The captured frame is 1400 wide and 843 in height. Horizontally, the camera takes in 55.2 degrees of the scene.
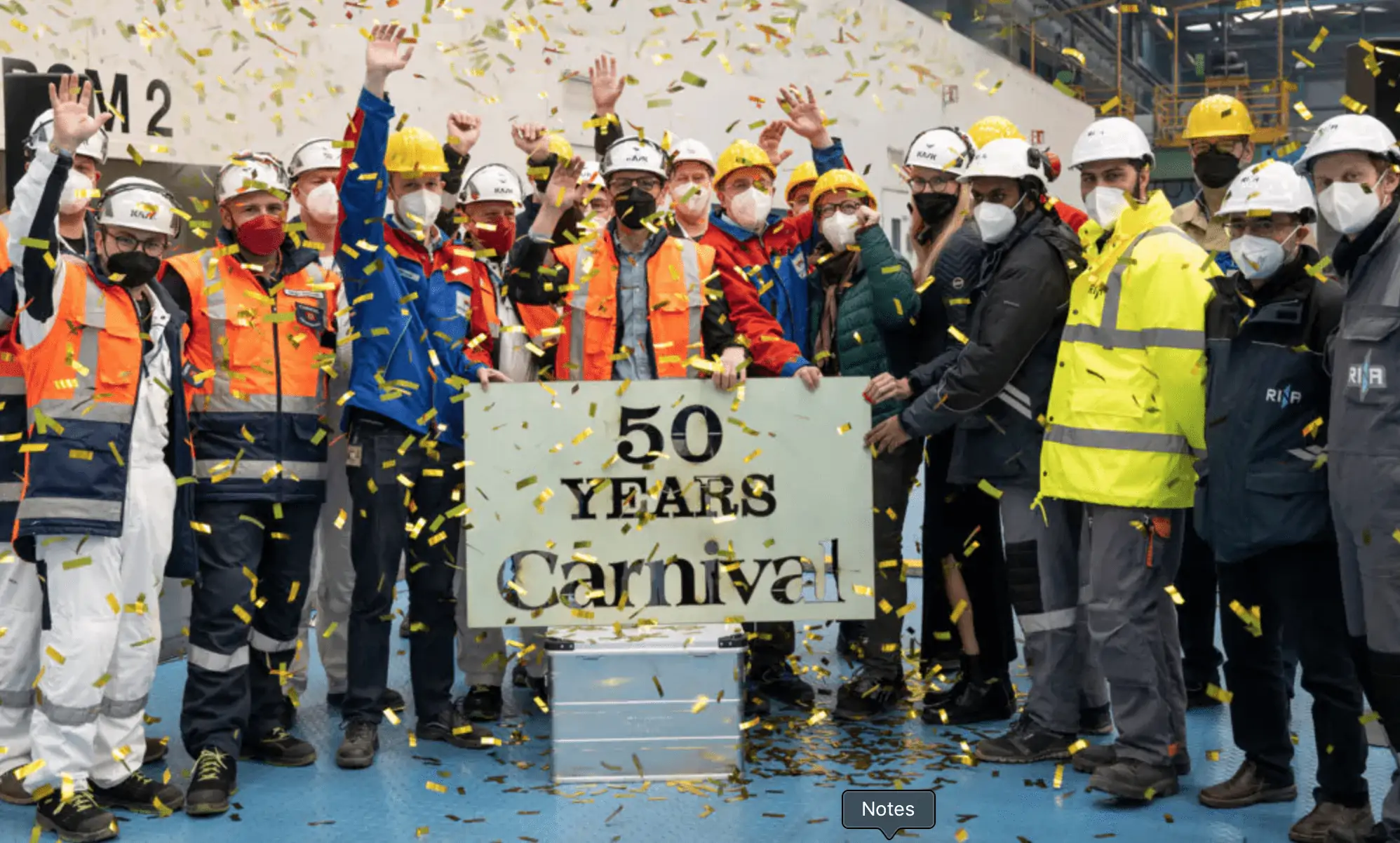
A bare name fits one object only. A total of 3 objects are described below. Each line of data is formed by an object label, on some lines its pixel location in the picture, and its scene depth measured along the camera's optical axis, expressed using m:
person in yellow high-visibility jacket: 4.43
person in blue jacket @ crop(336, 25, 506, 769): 5.07
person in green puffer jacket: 5.54
